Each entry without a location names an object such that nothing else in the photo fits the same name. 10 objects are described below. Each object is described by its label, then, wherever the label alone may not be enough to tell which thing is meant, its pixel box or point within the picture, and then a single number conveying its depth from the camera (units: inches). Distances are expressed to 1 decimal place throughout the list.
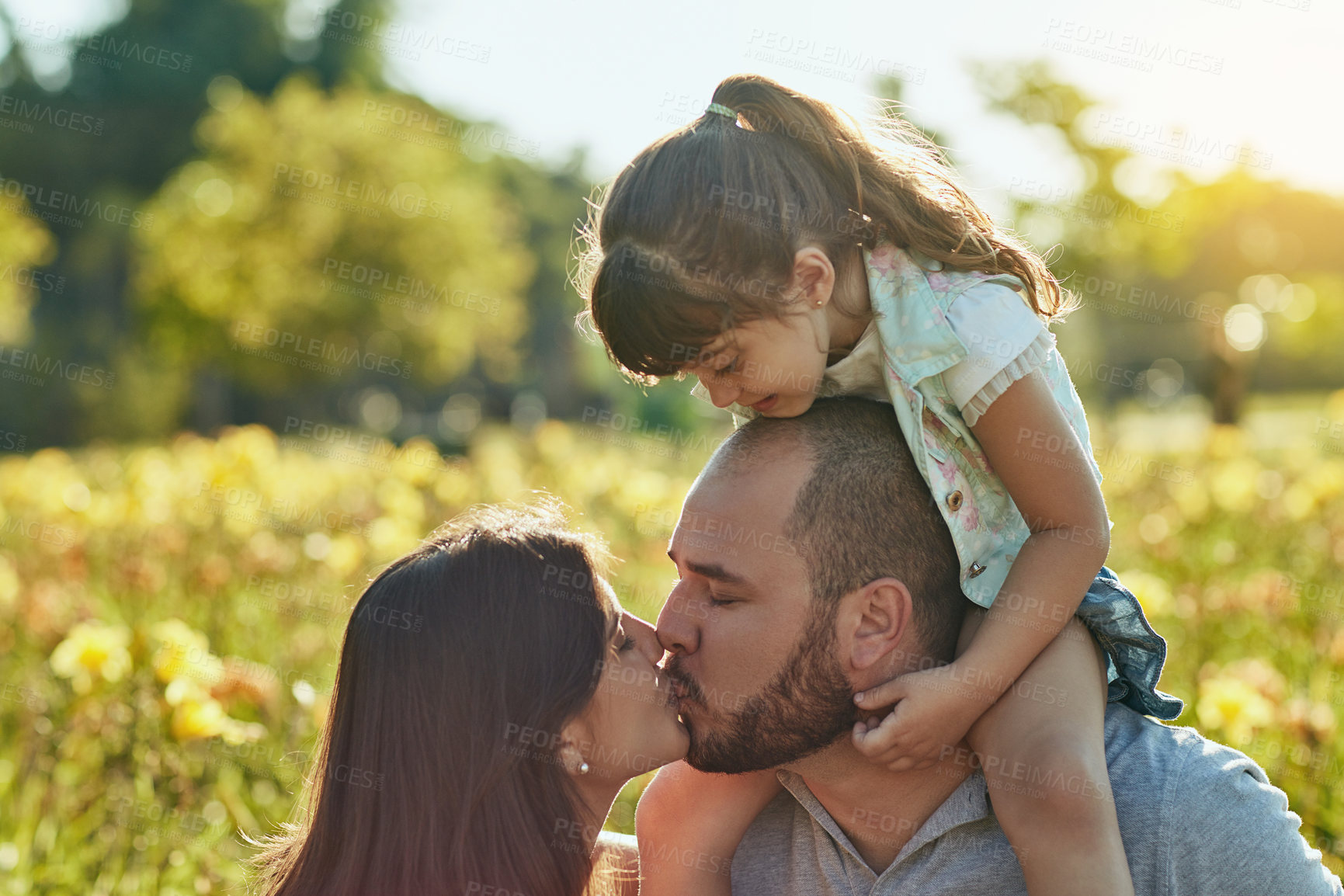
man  84.9
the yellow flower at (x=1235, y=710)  126.6
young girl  82.1
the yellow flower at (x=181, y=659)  125.0
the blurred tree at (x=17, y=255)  554.3
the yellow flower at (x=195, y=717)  119.6
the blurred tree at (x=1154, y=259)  658.8
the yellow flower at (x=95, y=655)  135.5
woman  78.4
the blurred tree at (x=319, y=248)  614.5
